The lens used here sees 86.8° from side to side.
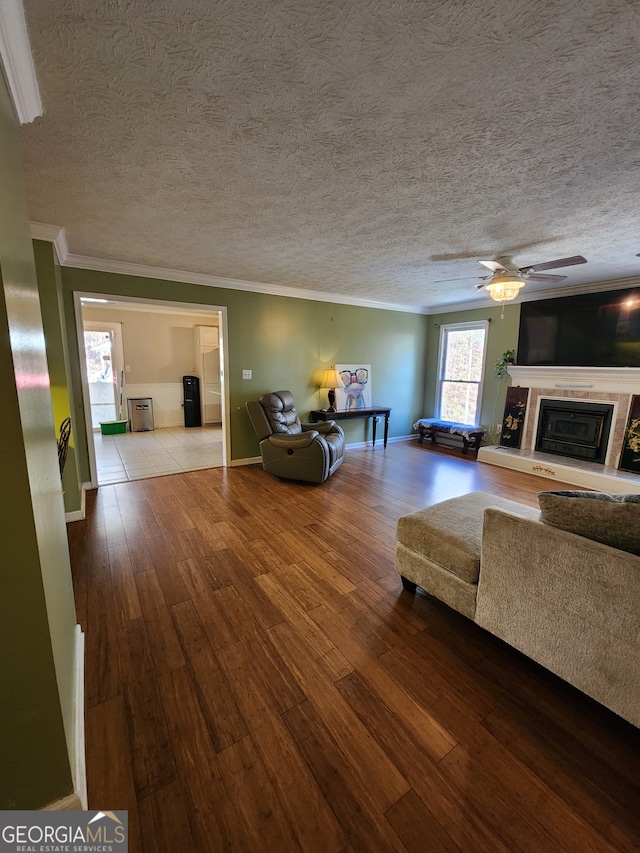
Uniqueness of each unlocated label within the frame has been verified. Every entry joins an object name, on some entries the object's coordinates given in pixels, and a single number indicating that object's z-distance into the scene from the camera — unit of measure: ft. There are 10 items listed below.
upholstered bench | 18.22
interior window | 19.20
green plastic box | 21.07
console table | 17.48
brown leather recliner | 13.12
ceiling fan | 10.06
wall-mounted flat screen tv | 13.51
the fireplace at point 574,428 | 14.47
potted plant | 17.21
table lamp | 17.44
